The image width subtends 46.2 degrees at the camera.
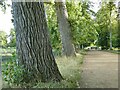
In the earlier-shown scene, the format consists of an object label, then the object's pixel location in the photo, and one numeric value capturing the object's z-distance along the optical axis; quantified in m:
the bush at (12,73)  2.81
